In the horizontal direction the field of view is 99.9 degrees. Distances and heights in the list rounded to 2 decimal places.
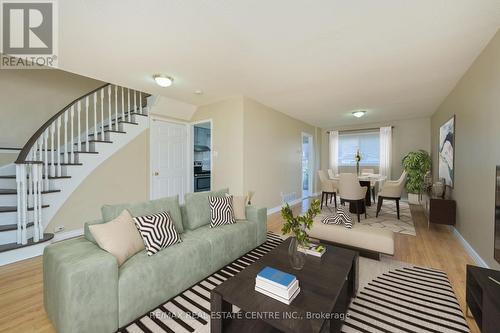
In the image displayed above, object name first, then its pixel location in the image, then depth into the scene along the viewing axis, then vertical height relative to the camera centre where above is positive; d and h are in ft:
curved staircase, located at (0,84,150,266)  8.91 -0.19
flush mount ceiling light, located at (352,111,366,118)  16.88 +4.22
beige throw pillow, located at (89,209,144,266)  5.45 -1.95
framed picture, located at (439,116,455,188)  11.69 +0.85
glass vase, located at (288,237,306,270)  5.46 -2.42
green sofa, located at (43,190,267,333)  4.48 -2.82
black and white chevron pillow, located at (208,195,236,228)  8.65 -1.96
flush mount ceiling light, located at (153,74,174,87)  10.37 +4.22
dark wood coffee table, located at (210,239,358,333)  3.83 -2.73
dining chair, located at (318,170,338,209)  17.49 -1.74
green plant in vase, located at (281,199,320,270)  5.48 -1.68
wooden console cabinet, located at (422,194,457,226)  11.01 -2.44
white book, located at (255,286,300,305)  4.19 -2.69
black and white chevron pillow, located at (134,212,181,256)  6.19 -2.06
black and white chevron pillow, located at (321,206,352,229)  8.98 -2.37
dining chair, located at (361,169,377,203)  19.12 -0.76
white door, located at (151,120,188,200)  15.00 +0.45
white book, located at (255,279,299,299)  4.22 -2.56
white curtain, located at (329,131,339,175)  24.19 +1.53
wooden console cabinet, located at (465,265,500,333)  3.80 -2.69
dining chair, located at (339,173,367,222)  13.92 -1.62
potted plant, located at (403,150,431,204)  18.47 -0.32
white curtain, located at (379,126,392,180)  21.20 +1.45
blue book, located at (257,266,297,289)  4.30 -2.41
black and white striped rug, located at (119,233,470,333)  5.15 -3.94
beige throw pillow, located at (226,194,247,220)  9.57 -1.98
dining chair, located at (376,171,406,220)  14.47 -1.80
